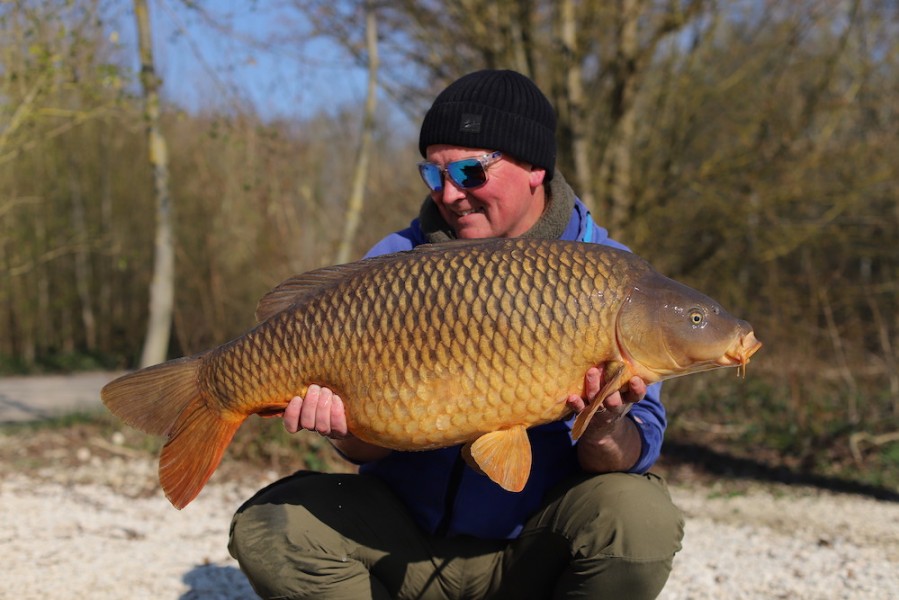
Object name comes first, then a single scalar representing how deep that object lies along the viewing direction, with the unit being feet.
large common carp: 5.18
